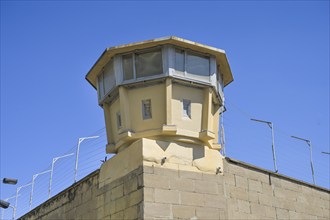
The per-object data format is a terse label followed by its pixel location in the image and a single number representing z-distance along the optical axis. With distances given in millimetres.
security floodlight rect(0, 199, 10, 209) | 10055
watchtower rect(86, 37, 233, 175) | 7621
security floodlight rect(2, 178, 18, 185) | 9999
